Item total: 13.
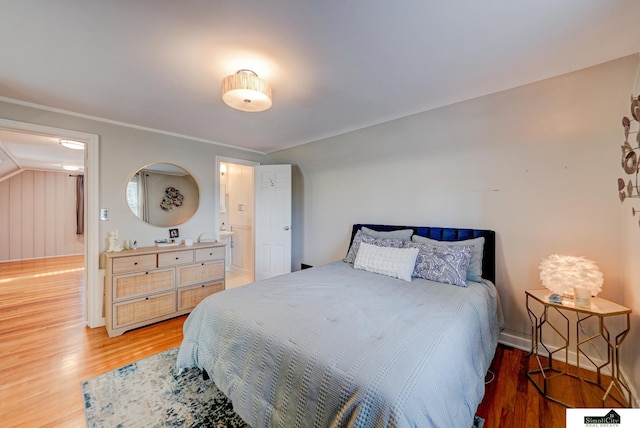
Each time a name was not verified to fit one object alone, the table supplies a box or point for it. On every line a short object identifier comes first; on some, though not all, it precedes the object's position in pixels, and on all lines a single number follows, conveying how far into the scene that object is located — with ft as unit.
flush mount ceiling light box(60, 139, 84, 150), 10.41
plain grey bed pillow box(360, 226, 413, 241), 8.76
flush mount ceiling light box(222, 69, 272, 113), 5.59
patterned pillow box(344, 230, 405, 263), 8.27
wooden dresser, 8.37
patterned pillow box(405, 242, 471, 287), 6.72
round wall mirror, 10.04
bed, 3.01
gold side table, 5.02
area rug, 4.88
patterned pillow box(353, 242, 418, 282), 7.22
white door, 12.87
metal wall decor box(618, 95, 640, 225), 4.71
